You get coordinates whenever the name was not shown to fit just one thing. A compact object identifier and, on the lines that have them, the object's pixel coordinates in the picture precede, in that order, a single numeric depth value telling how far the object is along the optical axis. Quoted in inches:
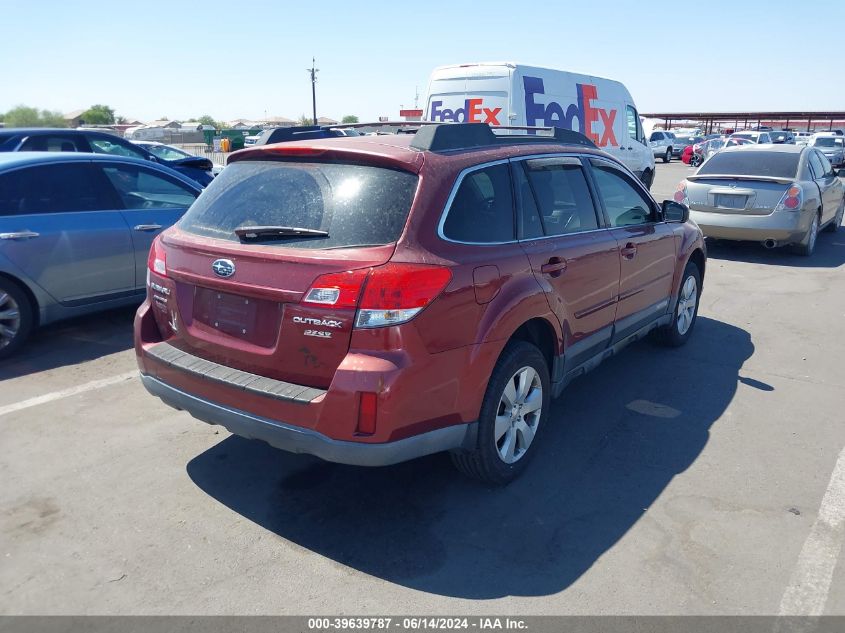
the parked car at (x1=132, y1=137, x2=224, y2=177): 610.9
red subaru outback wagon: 120.6
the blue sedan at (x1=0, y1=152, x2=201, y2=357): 226.8
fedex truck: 490.3
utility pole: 2373.3
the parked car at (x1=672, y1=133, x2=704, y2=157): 1551.4
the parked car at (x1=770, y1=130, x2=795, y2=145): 1367.6
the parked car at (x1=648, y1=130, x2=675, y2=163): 1499.8
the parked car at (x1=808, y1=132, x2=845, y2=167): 1279.5
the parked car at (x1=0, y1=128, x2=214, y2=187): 375.9
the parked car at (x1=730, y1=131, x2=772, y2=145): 1329.7
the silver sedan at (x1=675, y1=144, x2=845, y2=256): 393.7
